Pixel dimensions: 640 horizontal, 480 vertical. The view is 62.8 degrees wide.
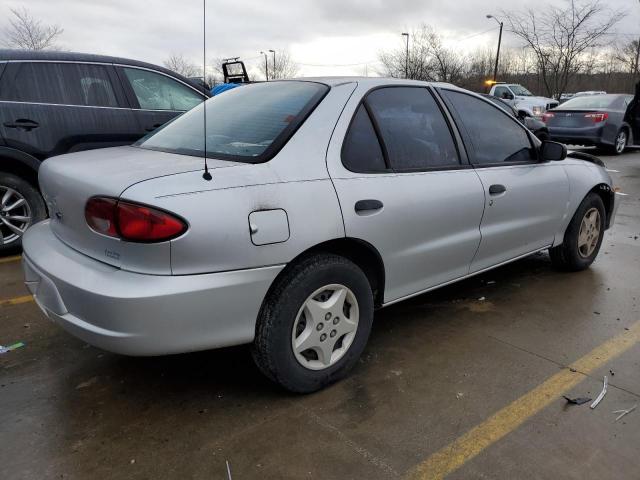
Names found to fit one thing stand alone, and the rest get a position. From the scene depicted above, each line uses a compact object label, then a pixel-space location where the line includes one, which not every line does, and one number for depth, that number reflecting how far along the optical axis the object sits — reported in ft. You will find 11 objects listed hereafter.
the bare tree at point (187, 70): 136.05
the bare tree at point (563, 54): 85.87
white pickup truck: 63.26
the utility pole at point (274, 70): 179.52
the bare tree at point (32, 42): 79.46
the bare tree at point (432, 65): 123.95
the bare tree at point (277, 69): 180.16
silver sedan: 6.84
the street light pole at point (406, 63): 125.53
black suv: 14.76
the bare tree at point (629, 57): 114.38
